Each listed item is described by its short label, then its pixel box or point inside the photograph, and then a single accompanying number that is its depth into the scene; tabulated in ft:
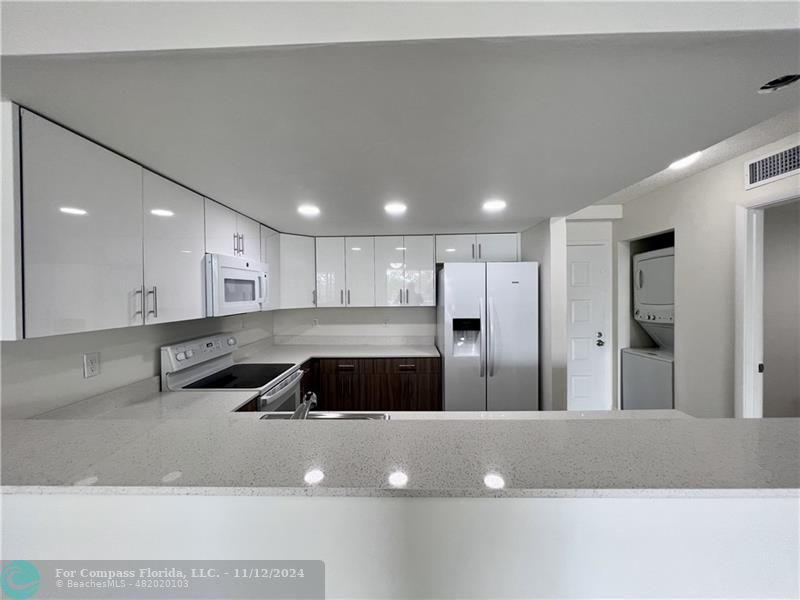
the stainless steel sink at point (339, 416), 4.90
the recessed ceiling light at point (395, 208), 7.32
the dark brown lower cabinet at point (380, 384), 10.28
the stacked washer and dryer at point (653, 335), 9.79
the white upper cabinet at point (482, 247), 10.80
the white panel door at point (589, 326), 12.23
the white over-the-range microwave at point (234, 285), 6.52
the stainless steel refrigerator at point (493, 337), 9.27
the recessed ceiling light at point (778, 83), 2.91
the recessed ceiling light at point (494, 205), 7.11
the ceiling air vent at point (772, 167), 6.39
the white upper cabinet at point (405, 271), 11.03
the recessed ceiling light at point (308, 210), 7.55
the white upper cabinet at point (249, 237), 8.12
